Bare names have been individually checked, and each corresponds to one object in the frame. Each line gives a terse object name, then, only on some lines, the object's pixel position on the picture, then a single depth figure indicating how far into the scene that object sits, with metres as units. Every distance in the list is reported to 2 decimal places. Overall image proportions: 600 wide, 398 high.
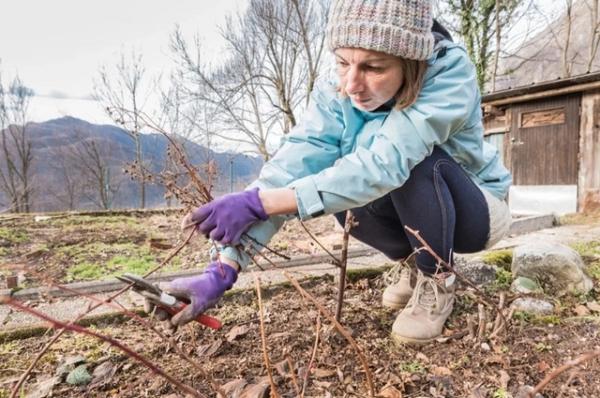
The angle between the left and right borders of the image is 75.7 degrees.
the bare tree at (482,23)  15.46
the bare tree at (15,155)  21.09
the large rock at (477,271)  2.09
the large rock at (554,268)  1.95
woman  1.24
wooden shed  7.59
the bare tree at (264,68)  17.73
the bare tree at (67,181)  26.09
